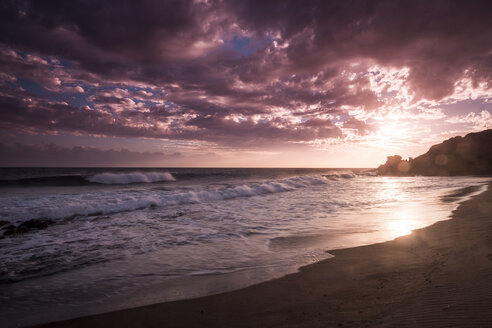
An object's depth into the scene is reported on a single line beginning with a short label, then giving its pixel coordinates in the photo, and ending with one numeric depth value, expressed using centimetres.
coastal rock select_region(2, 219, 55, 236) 826
